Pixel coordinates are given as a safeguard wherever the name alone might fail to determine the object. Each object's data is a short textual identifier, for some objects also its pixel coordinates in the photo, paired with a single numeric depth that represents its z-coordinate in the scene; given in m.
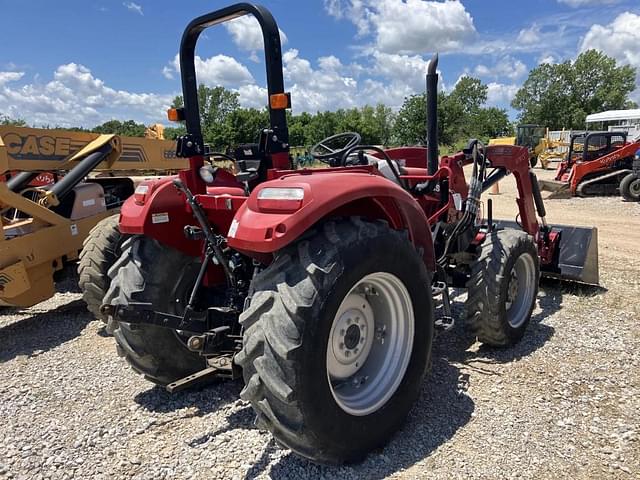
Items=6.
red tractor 2.31
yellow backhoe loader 5.00
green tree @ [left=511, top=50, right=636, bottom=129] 63.91
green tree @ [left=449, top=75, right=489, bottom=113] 80.88
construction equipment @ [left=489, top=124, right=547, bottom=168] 25.22
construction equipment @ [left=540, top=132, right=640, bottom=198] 14.92
